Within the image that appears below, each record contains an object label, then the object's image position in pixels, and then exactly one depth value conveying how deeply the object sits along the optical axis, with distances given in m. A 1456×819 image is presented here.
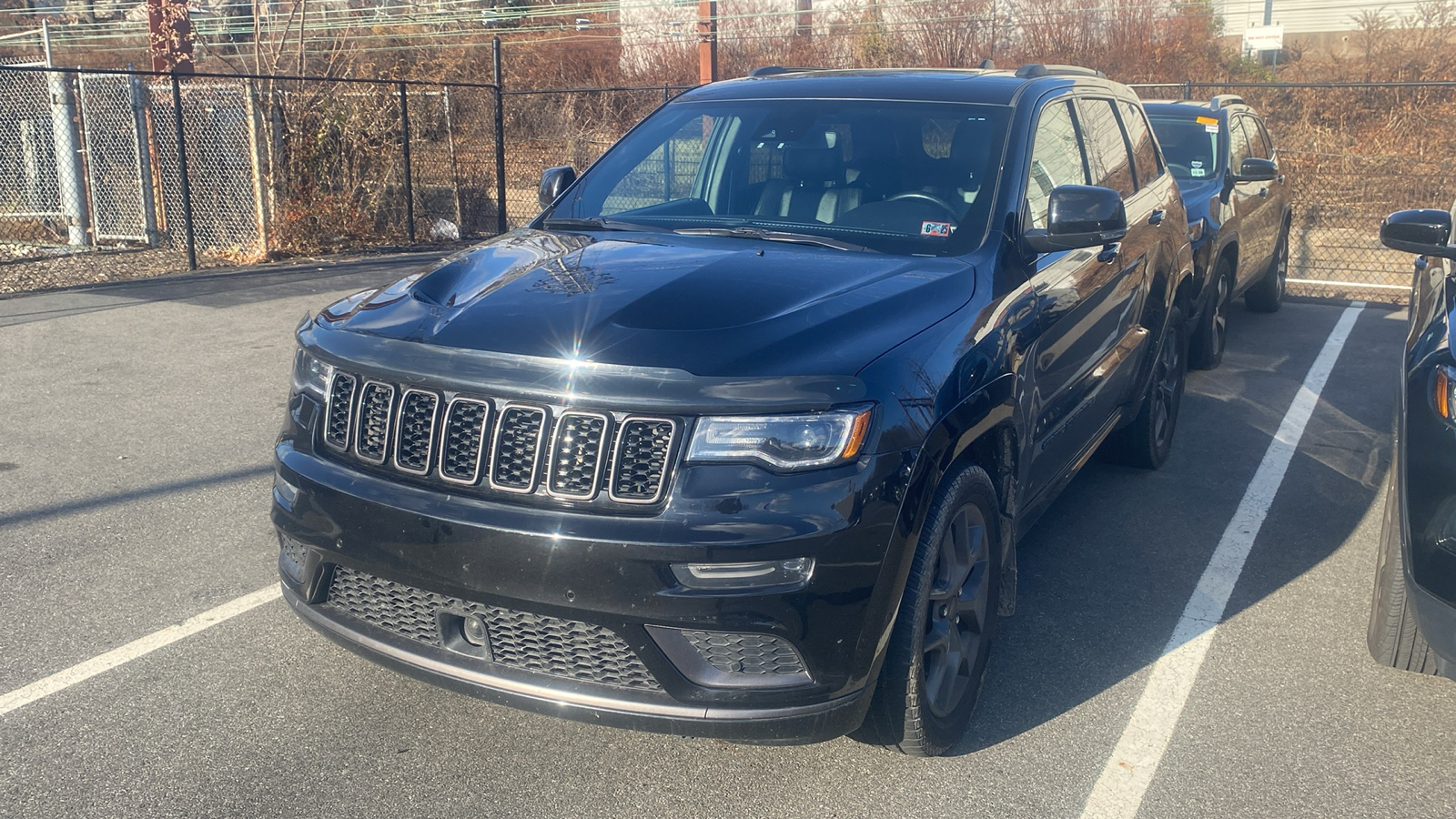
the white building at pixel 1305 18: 28.34
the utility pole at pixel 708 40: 18.92
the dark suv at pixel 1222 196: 7.93
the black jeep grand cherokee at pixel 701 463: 2.72
